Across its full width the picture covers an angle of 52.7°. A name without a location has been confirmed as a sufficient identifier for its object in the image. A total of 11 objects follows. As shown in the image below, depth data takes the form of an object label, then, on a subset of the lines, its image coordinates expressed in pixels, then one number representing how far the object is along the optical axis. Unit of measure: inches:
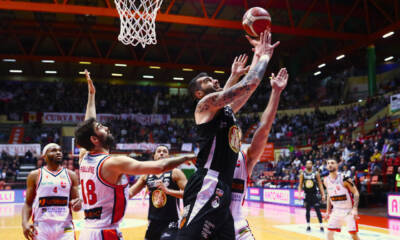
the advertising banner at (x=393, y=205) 510.9
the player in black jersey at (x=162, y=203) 200.2
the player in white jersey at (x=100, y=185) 122.1
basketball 137.3
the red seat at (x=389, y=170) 590.9
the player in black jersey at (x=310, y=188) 440.8
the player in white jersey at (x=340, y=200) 296.5
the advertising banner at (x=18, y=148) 946.1
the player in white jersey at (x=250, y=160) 137.3
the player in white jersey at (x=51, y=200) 186.4
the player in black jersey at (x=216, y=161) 112.2
